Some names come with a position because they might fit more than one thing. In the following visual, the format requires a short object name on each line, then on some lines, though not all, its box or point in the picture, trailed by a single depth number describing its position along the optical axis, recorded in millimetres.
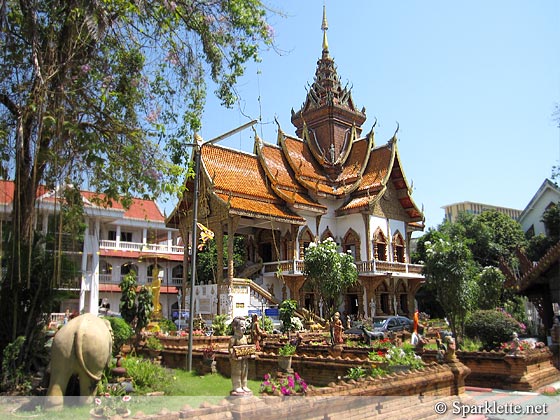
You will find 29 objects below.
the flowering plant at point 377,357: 10138
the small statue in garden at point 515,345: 11223
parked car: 20688
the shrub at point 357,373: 9289
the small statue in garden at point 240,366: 7055
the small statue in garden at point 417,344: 12303
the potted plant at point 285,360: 11672
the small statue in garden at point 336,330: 14625
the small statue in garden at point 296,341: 15012
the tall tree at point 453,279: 15664
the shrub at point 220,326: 17844
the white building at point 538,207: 43031
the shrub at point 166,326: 19403
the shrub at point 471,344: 14200
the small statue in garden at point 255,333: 14884
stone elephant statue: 6797
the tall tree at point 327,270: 20375
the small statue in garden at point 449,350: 9508
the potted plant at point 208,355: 13148
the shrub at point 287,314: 19406
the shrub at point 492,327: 13195
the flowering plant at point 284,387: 7012
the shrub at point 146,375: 8922
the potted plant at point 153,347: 13836
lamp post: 11550
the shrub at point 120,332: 11734
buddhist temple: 24750
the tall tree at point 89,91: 7699
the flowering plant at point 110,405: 6359
